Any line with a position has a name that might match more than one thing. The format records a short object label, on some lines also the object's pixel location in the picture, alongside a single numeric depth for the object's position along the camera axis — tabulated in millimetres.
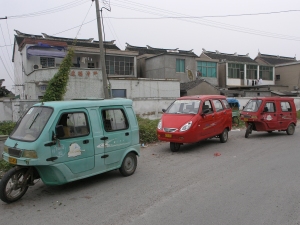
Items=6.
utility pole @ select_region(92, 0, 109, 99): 15759
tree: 16125
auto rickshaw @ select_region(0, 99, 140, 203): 4891
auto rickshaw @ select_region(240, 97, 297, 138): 11977
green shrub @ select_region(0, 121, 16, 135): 10147
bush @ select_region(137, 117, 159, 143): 10742
